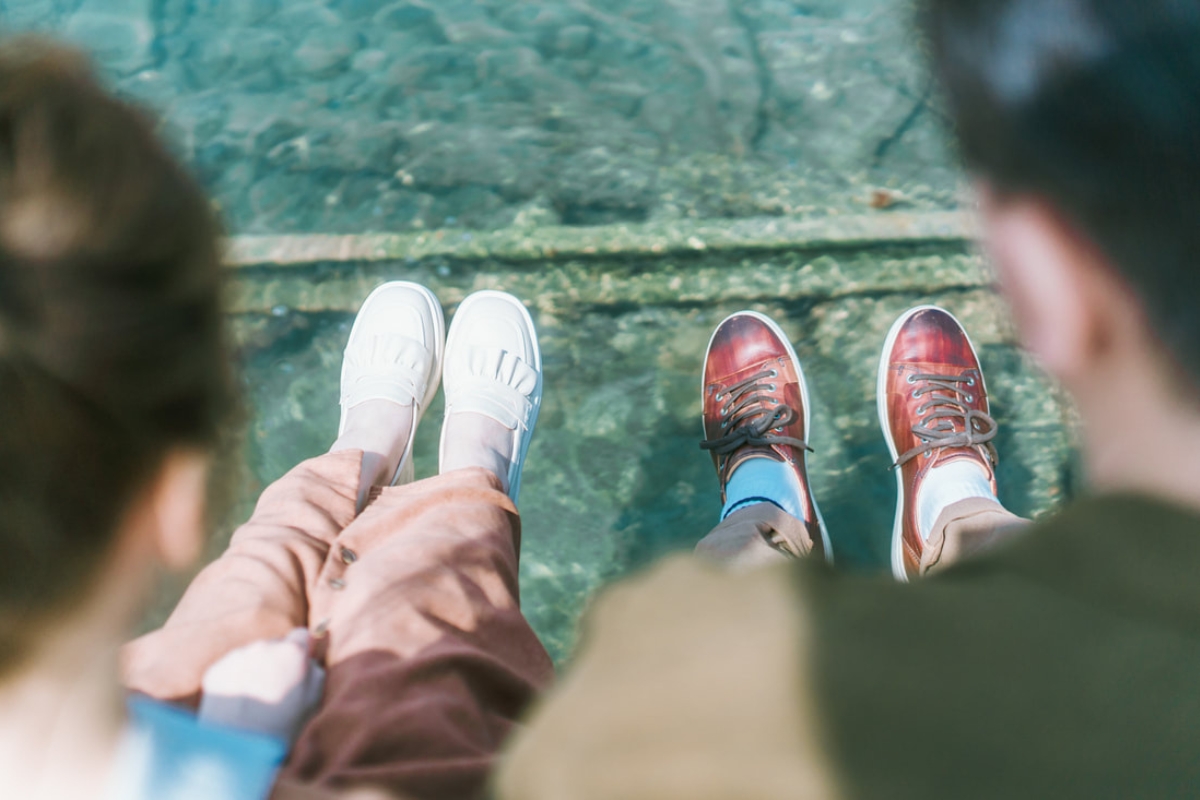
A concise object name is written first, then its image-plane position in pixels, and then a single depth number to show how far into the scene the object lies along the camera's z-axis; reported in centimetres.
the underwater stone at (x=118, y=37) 283
